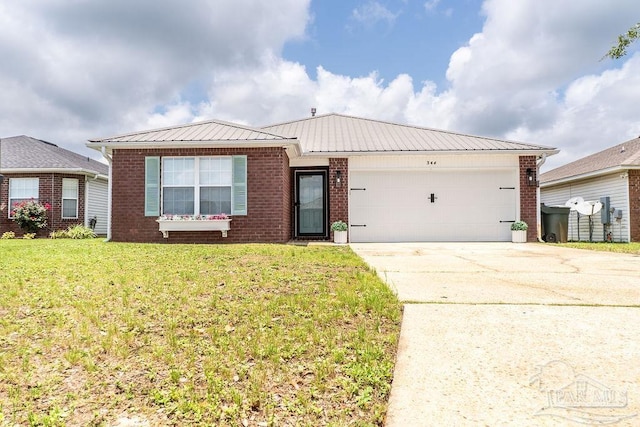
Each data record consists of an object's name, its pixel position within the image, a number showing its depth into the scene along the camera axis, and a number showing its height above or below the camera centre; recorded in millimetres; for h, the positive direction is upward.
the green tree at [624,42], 10594 +5053
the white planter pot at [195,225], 9344 -203
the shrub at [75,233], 13477 -605
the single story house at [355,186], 9664 +895
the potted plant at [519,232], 10547 -429
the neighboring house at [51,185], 14586 +1281
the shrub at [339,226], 10477 -256
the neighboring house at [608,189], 11781 +1043
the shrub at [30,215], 14016 +78
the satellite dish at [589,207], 12754 +345
